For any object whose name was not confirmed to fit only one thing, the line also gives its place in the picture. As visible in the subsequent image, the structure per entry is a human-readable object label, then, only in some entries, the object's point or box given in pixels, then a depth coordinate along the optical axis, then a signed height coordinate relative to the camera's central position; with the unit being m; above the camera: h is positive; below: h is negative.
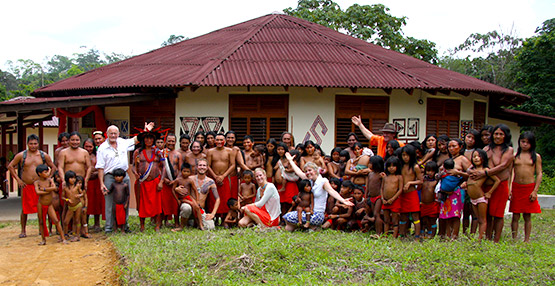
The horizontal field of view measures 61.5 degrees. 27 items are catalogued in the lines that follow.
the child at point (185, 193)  7.30 -1.06
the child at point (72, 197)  6.85 -1.08
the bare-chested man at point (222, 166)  7.76 -0.65
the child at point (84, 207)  6.92 -1.27
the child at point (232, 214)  7.48 -1.41
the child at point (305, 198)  7.17 -1.08
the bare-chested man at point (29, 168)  7.20 -0.71
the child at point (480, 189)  6.22 -0.77
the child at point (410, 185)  6.46 -0.73
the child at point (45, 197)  6.78 -1.09
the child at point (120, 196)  7.18 -1.11
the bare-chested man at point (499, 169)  6.19 -0.48
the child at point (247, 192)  7.59 -1.06
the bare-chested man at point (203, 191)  7.31 -1.04
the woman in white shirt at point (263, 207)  7.14 -1.23
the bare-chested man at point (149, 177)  7.32 -0.82
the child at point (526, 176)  6.30 -0.59
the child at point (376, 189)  6.85 -0.88
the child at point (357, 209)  7.15 -1.22
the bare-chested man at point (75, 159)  7.14 -0.56
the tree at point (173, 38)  52.69 +9.96
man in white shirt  7.26 -0.61
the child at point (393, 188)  6.51 -0.81
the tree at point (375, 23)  21.84 +5.00
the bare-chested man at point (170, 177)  7.46 -0.83
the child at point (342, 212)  7.14 -1.29
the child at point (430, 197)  6.49 -0.93
